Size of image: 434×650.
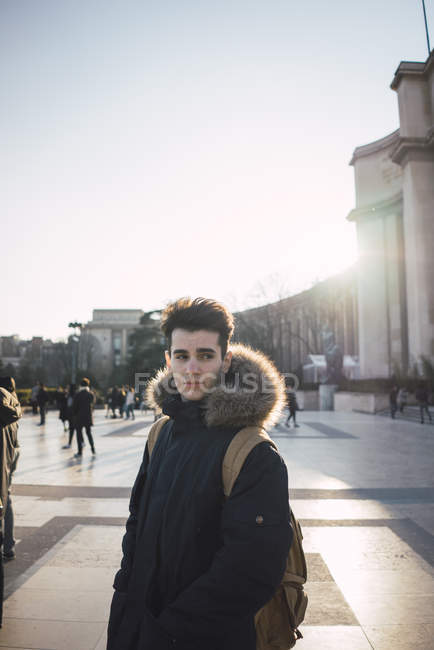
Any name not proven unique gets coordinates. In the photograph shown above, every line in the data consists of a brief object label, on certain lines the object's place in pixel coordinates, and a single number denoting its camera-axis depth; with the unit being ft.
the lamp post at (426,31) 99.07
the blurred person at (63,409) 46.15
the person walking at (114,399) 77.46
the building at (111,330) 301.22
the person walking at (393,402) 71.51
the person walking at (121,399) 77.82
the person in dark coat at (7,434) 12.30
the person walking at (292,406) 55.20
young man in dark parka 4.72
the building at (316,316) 148.56
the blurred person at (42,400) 62.90
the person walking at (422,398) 61.21
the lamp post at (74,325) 108.79
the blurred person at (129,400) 73.40
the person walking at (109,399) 79.77
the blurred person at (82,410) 34.32
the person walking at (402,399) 75.84
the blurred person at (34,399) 65.73
